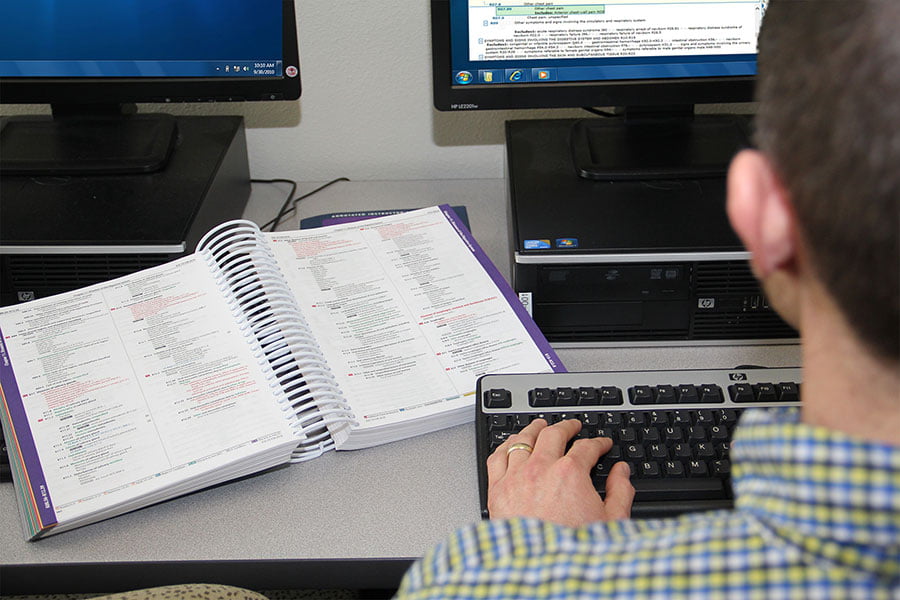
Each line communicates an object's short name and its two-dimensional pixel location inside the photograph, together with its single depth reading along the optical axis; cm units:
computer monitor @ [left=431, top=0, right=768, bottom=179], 100
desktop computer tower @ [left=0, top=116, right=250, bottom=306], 95
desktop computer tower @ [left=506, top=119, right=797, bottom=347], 92
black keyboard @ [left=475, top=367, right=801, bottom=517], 75
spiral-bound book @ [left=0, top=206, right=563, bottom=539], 77
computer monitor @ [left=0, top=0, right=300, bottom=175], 102
